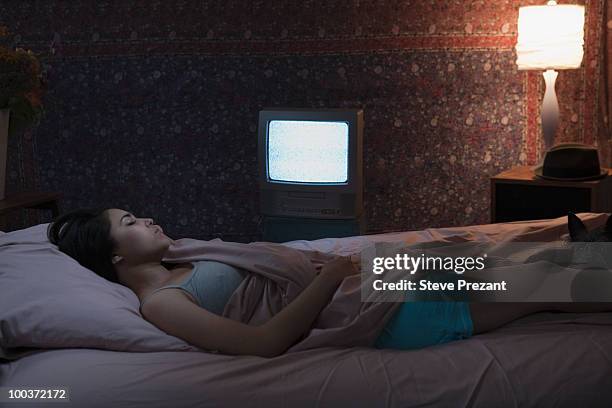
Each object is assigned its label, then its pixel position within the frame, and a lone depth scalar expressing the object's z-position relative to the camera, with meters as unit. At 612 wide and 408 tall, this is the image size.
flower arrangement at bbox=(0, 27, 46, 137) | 3.14
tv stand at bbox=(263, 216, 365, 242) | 3.67
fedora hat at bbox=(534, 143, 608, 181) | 3.53
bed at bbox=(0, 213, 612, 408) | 1.66
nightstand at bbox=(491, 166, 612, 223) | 3.50
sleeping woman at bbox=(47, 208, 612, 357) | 1.82
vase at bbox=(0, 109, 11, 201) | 3.27
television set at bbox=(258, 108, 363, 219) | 3.53
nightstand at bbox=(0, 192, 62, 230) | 3.20
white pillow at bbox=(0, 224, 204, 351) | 1.84
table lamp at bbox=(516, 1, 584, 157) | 3.53
